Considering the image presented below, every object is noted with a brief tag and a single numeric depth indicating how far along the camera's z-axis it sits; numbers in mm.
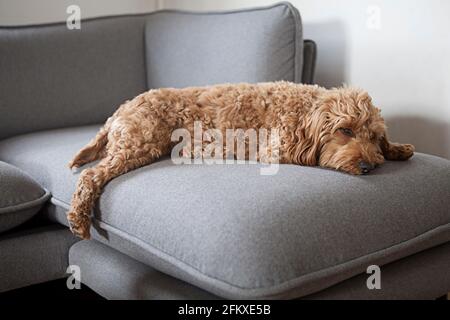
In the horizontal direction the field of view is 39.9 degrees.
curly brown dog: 1821
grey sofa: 1455
